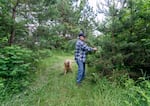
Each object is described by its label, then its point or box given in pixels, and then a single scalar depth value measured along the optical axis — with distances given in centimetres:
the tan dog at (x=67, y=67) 334
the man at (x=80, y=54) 268
